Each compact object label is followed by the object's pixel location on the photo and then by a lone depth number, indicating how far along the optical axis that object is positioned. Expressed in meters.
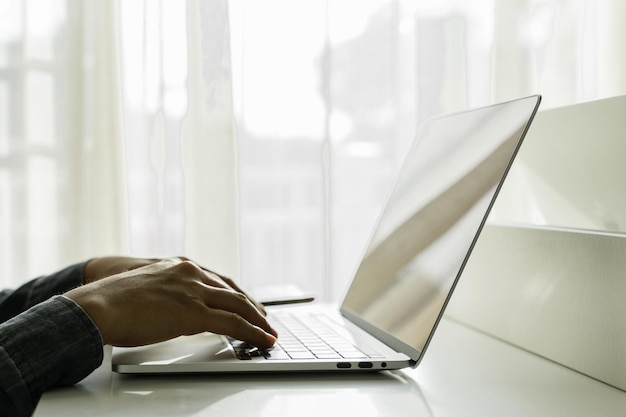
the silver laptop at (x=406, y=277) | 0.67
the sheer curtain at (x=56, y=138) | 1.74
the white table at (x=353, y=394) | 0.56
